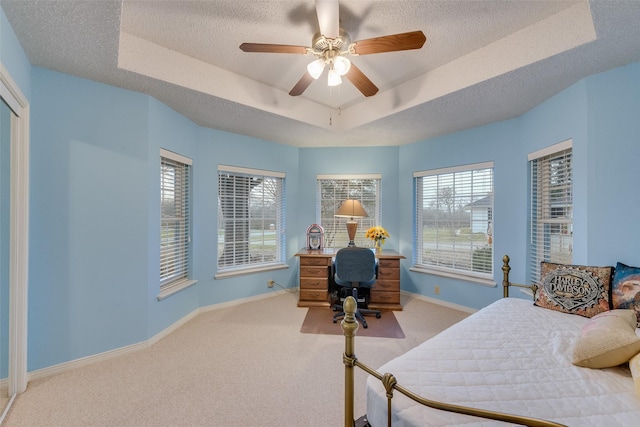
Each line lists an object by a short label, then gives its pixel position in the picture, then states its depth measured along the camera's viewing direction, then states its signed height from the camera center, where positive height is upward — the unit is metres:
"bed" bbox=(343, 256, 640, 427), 0.96 -0.72
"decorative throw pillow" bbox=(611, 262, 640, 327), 1.73 -0.48
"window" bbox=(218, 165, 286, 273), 3.83 -0.07
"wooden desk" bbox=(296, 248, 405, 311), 3.69 -0.92
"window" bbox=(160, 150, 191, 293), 2.97 -0.05
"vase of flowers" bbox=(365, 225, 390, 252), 3.90 -0.28
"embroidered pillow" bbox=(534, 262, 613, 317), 1.89 -0.54
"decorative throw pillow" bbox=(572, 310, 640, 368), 1.21 -0.60
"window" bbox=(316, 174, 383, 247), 4.45 +0.25
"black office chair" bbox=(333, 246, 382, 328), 3.10 -0.62
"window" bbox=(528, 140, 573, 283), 2.60 +0.11
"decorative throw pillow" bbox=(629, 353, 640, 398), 1.06 -0.64
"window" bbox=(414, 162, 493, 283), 3.55 -0.07
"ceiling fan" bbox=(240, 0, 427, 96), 1.67 +1.15
